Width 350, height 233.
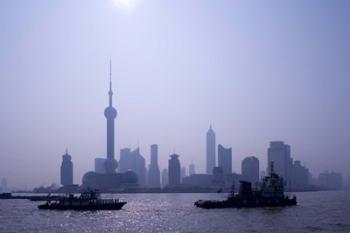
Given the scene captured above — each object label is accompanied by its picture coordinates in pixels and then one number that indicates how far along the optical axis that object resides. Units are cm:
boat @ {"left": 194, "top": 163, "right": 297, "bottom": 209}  16762
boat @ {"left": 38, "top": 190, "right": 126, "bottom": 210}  16605
